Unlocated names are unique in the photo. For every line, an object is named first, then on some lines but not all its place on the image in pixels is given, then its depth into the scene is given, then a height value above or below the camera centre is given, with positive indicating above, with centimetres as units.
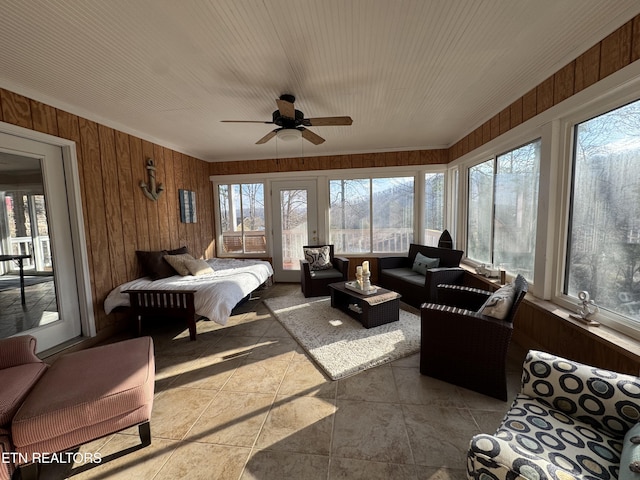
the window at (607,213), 172 -1
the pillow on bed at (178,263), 375 -59
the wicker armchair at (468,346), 192 -100
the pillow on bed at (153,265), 363 -59
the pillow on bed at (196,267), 378 -66
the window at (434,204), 489 +20
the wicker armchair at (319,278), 435 -98
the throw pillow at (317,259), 470 -72
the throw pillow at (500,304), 195 -66
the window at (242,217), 544 +4
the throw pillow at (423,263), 404 -74
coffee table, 312 -109
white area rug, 246 -130
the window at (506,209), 266 +6
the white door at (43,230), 245 -5
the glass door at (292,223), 528 -10
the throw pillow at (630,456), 86 -85
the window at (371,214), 505 +4
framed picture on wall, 453 +27
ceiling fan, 249 +95
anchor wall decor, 375 +51
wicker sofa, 352 -88
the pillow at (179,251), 405 -46
